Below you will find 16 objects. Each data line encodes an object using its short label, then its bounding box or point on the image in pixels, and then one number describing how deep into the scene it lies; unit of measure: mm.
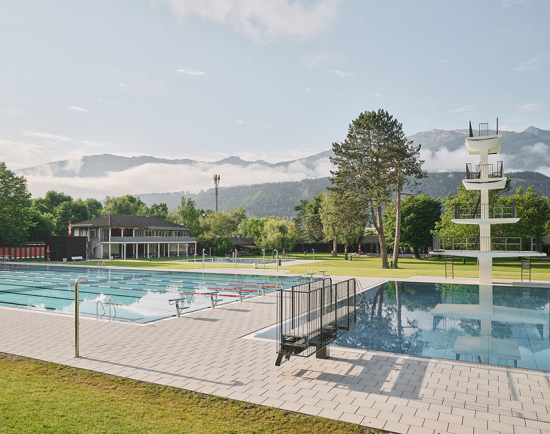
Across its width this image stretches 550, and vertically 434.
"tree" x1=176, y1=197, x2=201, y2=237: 64062
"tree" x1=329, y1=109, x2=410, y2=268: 31109
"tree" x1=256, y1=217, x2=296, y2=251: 54531
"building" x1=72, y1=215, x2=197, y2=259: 49000
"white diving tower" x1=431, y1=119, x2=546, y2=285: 16656
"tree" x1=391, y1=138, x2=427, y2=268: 30909
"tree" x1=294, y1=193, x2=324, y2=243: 69938
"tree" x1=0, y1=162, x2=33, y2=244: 42656
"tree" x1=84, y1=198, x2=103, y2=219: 79938
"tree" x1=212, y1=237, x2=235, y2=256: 52656
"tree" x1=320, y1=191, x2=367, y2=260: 32156
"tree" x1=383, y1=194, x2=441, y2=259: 53188
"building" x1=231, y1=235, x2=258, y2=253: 63819
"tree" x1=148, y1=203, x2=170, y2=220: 80219
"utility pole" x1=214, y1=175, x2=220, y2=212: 80812
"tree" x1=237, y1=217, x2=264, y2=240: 83688
